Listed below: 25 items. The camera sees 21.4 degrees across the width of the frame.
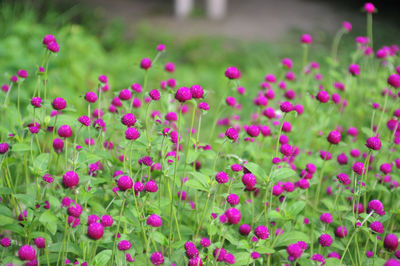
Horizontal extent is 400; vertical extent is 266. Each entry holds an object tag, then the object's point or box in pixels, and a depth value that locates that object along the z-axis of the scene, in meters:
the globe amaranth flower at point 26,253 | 1.49
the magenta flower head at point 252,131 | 1.73
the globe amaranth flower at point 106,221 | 1.55
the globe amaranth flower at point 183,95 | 1.60
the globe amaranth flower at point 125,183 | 1.55
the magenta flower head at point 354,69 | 2.04
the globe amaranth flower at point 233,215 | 1.51
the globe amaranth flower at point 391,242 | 1.60
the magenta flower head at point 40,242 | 1.63
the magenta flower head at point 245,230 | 1.63
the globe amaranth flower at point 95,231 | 1.48
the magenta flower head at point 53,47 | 1.77
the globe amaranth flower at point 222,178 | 1.63
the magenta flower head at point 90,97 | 1.75
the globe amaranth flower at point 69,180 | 1.52
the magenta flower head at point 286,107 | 1.69
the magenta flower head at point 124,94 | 1.79
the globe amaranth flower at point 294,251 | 1.54
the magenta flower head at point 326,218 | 1.75
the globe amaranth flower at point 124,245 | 1.57
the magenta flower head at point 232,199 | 1.60
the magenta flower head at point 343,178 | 1.69
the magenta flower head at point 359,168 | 1.67
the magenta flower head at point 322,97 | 1.87
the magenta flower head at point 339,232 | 1.79
